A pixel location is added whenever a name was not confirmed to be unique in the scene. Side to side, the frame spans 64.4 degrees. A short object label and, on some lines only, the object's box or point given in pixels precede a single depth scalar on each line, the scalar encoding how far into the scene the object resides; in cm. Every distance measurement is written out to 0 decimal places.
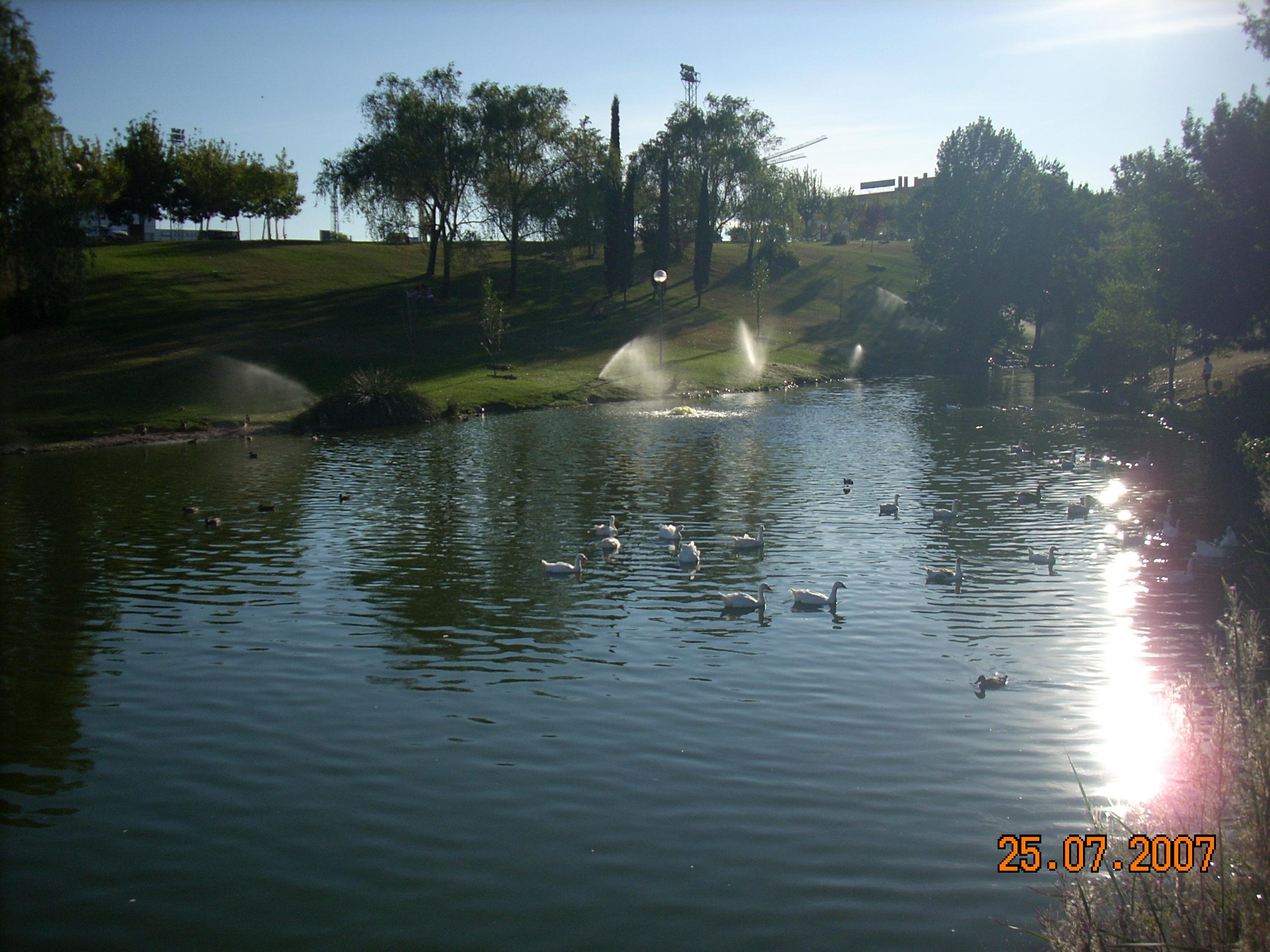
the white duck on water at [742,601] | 2062
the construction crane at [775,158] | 13412
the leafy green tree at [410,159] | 9225
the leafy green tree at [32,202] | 5594
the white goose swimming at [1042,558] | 2417
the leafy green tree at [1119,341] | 6400
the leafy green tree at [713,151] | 12788
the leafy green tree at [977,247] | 10069
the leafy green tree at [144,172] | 11181
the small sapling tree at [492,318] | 7556
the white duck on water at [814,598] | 2073
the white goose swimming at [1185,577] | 2233
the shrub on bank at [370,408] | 5741
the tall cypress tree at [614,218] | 10212
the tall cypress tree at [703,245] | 11750
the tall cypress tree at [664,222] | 11431
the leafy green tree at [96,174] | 8256
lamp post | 7712
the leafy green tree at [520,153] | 9400
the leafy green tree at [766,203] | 12850
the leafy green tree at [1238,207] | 4772
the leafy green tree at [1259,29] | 4494
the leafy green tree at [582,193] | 9700
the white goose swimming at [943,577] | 2269
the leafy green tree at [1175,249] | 5019
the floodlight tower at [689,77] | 15562
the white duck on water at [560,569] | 2366
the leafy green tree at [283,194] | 11856
